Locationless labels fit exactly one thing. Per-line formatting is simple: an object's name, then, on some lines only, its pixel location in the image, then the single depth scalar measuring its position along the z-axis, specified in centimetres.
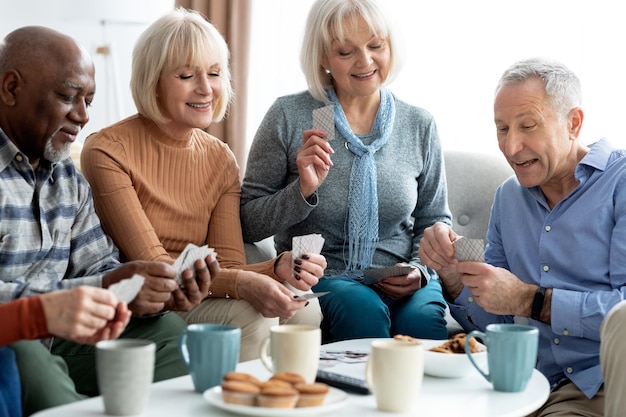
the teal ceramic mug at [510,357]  237
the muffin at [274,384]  218
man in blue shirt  272
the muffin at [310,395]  218
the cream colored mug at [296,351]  231
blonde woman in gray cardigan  322
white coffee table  223
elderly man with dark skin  270
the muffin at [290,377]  221
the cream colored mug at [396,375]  223
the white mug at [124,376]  217
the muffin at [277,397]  216
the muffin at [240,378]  221
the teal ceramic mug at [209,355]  230
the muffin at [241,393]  218
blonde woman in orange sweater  299
